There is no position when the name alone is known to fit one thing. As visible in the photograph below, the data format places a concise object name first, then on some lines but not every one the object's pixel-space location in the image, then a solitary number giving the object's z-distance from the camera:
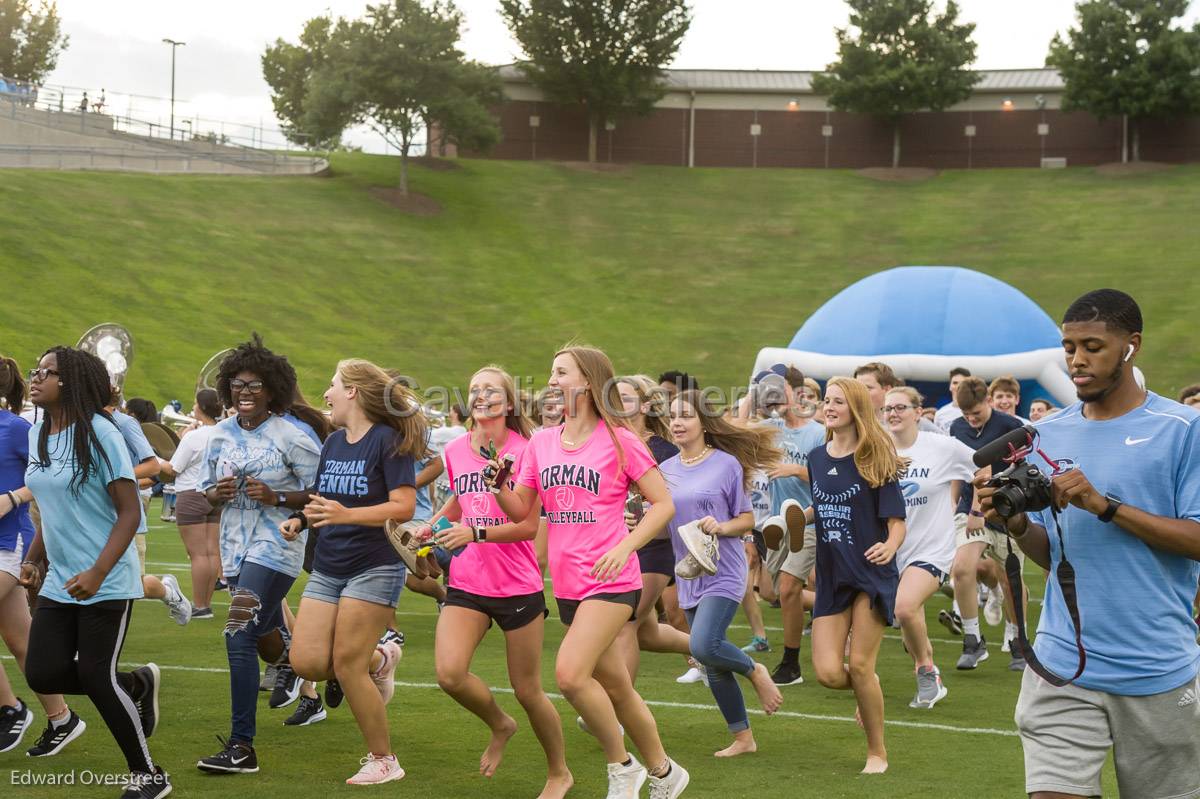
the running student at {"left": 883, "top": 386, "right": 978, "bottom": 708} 17.69
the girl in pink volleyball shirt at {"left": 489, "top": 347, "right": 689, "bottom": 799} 11.96
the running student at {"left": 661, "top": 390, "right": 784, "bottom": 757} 15.16
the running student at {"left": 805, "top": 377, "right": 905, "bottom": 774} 14.34
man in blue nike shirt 8.15
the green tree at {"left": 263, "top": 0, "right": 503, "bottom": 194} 100.19
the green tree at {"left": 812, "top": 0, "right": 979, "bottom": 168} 125.00
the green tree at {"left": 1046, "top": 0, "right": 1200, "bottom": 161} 120.00
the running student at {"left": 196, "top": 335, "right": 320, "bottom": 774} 14.36
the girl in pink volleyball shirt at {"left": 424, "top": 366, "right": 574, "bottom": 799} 13.01
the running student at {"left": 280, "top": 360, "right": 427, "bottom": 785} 13.26
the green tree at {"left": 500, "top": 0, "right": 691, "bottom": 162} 122.62
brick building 130.00
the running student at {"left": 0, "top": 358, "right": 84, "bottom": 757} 14.31
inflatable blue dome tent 47.69
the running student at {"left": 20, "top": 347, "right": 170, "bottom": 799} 12.02
